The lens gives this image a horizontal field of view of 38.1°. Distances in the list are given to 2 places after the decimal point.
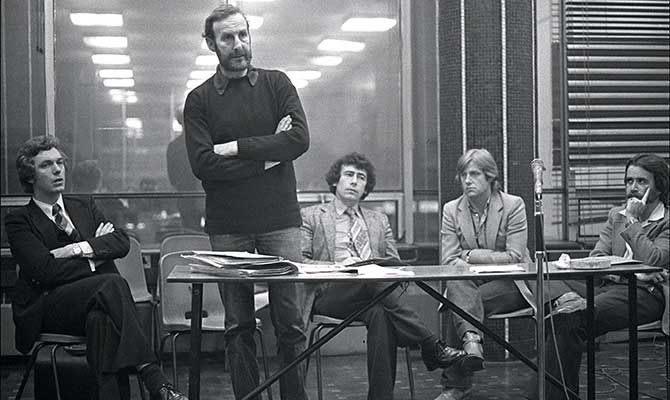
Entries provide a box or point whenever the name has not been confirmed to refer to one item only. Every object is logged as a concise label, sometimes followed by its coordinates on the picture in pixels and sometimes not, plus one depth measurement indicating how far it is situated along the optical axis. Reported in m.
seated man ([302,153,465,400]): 4.11
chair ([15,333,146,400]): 4.00
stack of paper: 3.50
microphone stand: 3.22
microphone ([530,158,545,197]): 3.23
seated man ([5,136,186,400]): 3.96
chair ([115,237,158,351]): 5.00
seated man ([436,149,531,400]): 4.46
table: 3.47
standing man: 4.03
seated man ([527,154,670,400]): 4.18
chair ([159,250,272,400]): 4.47
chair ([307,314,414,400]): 4.37
